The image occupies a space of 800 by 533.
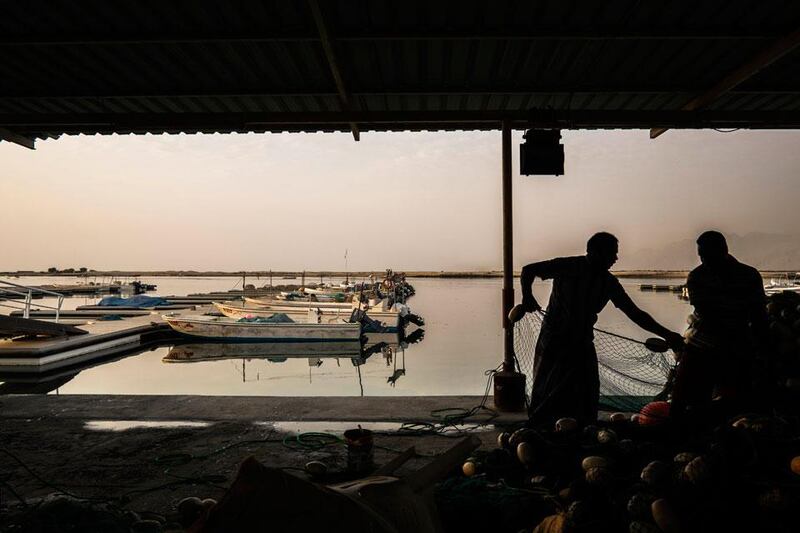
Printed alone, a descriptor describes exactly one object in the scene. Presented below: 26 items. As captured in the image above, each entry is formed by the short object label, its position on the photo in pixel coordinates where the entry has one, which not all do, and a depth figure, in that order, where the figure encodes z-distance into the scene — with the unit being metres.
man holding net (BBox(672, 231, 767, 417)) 4.00
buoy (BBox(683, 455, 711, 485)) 2.50
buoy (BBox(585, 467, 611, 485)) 2.73
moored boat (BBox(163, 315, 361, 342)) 23.27
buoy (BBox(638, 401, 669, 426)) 3.79
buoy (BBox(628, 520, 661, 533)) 2.30
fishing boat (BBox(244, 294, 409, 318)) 28.98
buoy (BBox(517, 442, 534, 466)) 3.24
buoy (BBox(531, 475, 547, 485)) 3.04
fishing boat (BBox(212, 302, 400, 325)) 27.30
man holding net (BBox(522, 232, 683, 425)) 4.44
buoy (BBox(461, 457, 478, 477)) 3.42
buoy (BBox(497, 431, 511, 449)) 3.77
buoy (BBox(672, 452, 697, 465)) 2.77
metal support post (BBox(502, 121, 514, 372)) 6.32
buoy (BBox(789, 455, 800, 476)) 2.53
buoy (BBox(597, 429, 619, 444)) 3.23
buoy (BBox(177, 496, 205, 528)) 2.83
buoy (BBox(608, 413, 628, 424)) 3.88
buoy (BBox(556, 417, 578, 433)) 3.66
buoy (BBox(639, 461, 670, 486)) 2.65
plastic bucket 3.89
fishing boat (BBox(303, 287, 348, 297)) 44.44
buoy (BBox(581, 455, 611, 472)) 2.91
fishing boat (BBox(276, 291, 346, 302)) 38.12
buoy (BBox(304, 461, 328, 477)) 3.73
